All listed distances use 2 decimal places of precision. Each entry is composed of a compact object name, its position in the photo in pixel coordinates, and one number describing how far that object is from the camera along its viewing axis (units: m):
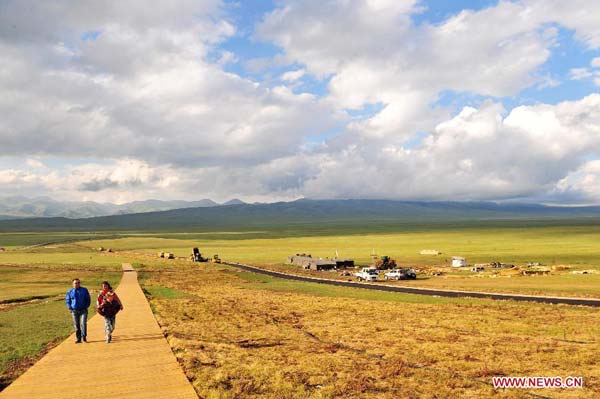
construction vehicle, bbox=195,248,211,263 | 97.49
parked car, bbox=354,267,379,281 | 64.69
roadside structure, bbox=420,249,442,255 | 113.38
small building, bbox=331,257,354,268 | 87.94
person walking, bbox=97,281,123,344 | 19.70
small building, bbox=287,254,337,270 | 85.56
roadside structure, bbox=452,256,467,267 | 81.69
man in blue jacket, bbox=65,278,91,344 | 20.06
